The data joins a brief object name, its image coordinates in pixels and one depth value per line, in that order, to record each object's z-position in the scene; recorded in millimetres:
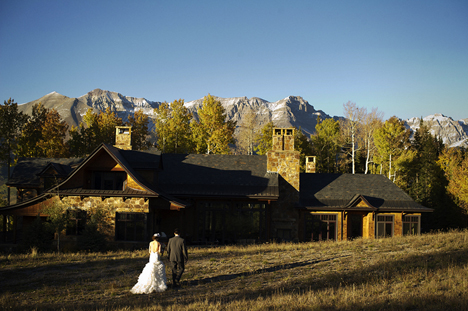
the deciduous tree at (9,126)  41244
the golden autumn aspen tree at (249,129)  51062
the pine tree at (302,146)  45666
